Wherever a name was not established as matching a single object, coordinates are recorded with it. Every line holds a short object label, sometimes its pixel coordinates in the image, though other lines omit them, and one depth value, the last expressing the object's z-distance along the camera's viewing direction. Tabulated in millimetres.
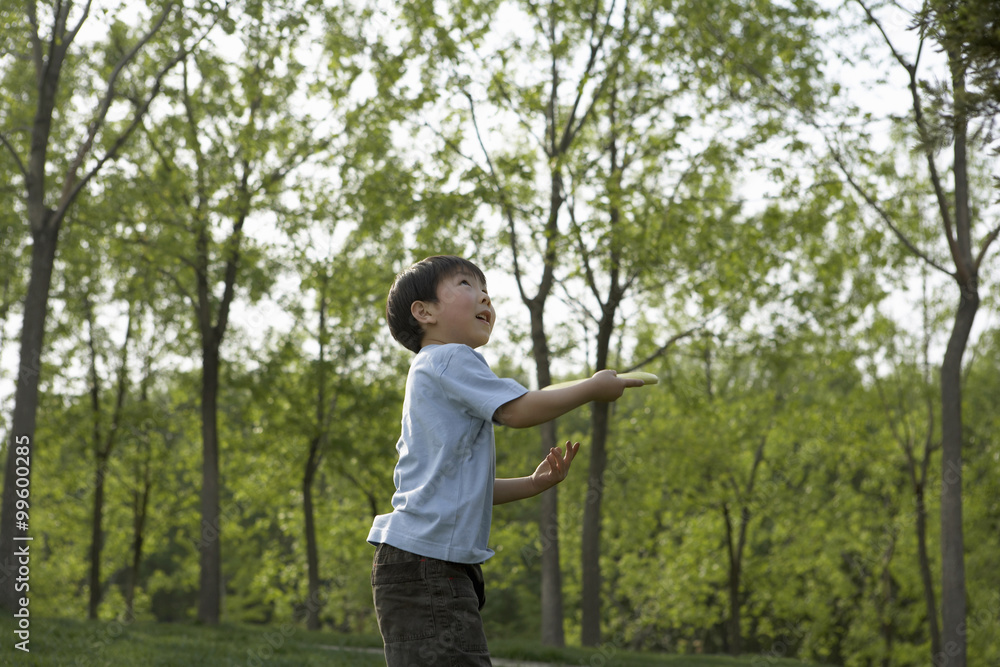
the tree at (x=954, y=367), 9852
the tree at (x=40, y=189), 10977
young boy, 2393
